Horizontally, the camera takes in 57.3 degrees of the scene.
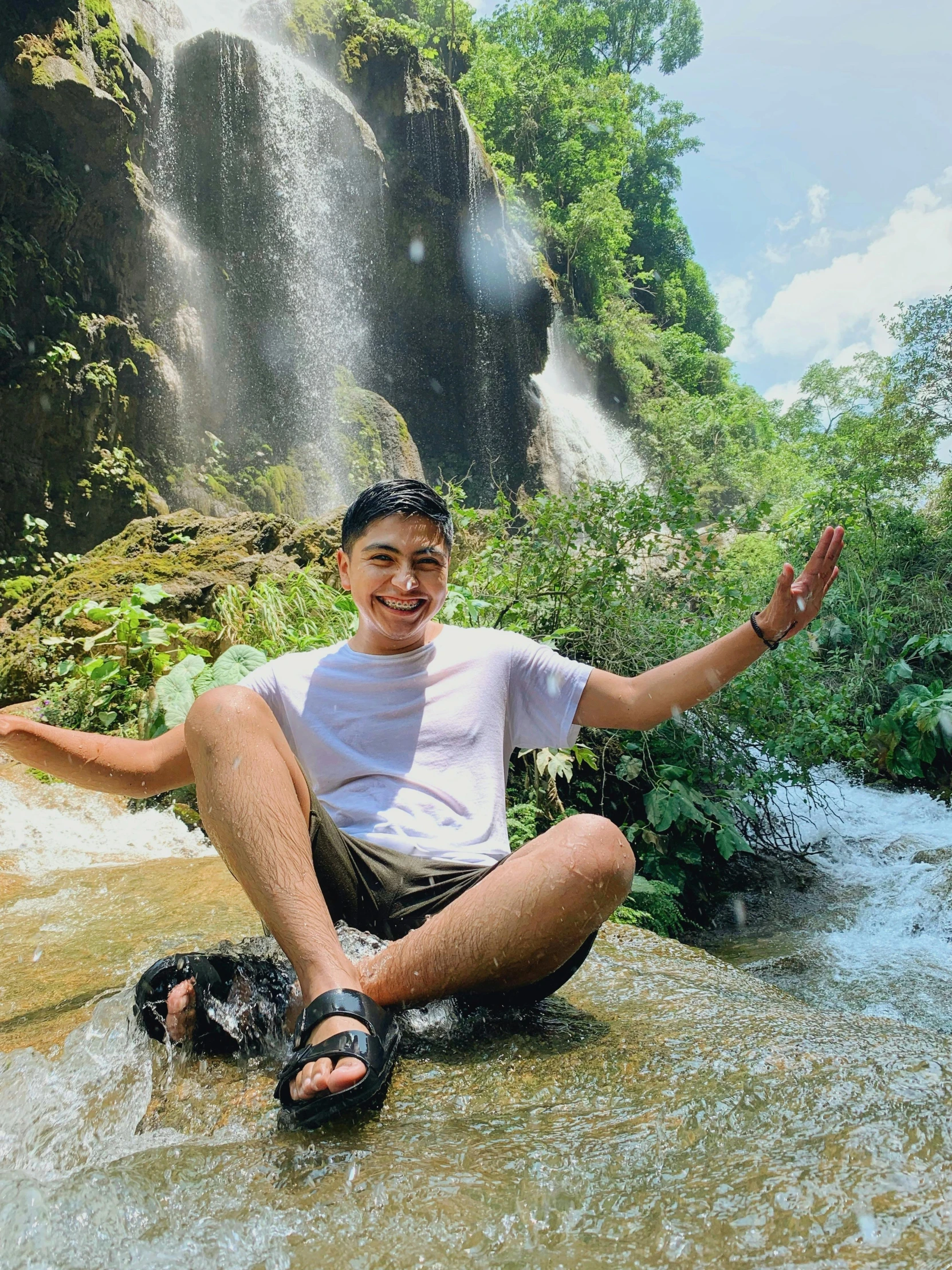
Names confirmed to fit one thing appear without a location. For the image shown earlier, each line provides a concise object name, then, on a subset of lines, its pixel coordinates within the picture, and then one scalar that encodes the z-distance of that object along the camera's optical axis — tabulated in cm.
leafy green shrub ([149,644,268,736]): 473
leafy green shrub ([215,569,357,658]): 539
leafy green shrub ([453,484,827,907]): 466
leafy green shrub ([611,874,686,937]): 409
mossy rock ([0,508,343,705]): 588
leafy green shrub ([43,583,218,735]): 525
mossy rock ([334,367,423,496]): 1433
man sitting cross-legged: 149
